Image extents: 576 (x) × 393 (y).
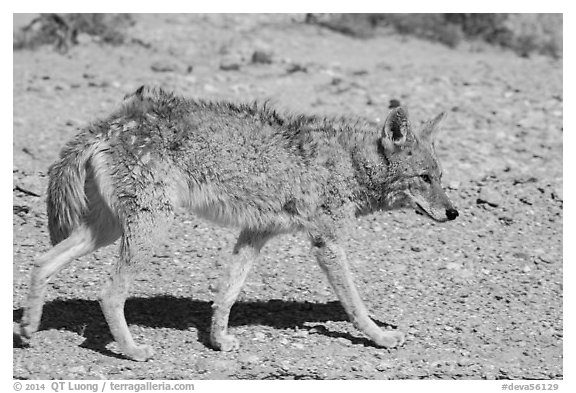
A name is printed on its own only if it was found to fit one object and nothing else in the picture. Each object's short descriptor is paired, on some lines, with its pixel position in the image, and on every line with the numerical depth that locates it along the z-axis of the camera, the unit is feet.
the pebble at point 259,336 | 50.55
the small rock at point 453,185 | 69.15
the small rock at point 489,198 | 68.03
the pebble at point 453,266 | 60.18
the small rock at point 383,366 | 47.83
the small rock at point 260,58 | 94.84
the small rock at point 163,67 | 91.30
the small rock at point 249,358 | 47.91
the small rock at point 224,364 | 47.12
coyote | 46.34
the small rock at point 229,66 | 92.63
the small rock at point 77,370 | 45.50
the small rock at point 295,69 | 92.94
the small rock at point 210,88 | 85.24
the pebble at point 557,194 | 69.05
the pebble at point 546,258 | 62.18
